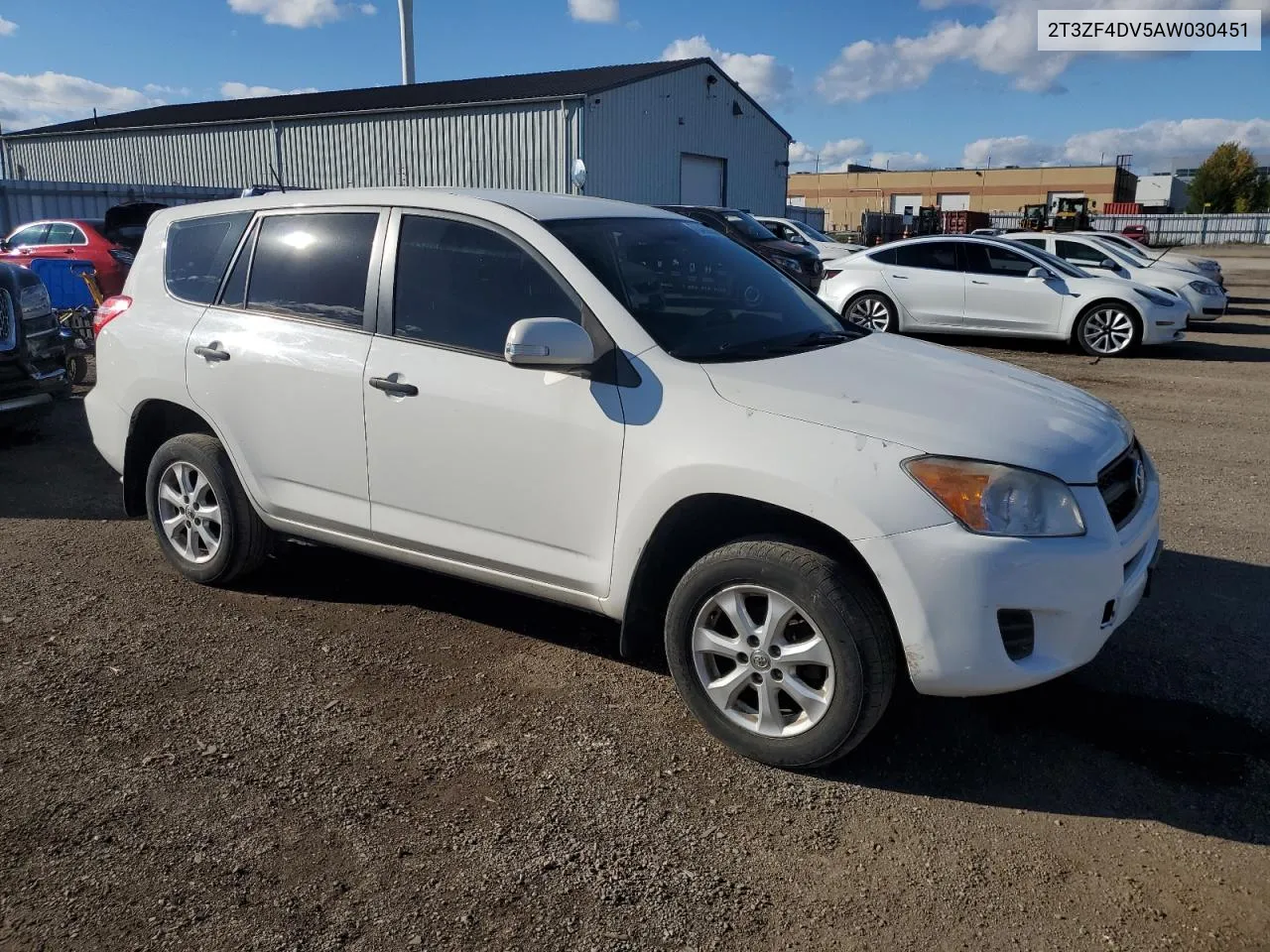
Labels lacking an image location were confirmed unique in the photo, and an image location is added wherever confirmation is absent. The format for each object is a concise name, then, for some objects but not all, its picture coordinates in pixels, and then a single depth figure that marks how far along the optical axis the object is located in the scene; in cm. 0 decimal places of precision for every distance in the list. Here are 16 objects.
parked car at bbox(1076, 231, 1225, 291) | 1753
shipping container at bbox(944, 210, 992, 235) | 4538
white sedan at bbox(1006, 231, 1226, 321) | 1516
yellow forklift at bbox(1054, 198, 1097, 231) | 3894
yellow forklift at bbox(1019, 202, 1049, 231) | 3950
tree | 8362
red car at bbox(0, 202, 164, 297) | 1440
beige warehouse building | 8631
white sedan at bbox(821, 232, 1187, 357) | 1316
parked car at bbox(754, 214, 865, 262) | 1823
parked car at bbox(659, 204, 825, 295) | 1628
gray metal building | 2925
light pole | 3672
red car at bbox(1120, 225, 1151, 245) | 3783
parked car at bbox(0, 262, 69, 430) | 708
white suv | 303
